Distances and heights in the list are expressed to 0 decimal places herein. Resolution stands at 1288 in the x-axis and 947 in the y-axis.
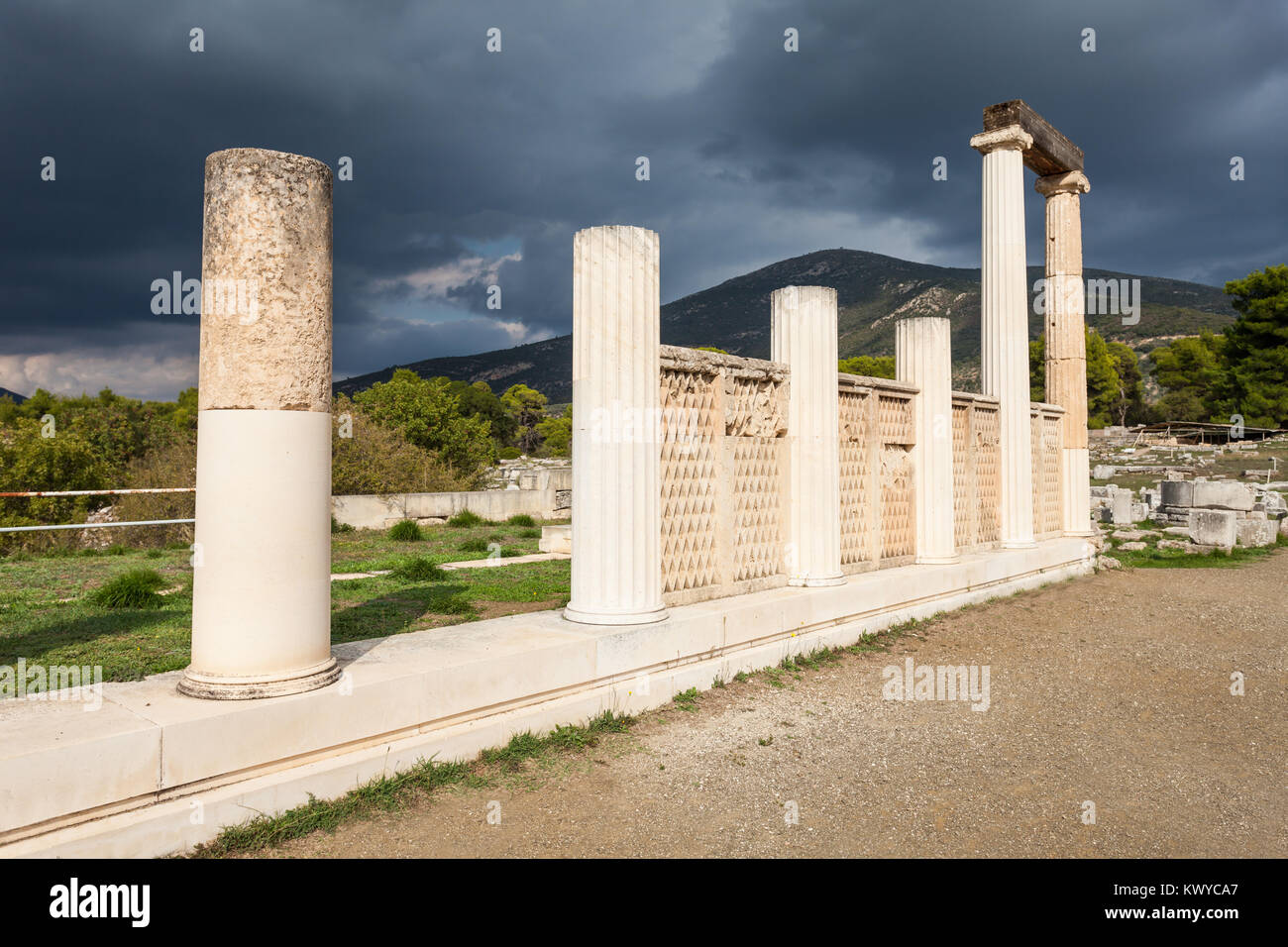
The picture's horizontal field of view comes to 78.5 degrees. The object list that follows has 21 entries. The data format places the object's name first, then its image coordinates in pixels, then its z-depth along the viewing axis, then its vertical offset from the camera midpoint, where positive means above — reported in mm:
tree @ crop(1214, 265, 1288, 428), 43688 +7790
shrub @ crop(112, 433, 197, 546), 15203 -151
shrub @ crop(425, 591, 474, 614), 7250 -1063
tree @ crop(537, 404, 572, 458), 64688 +4790
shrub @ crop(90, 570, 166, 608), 7375 -938
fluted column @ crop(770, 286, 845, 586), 7414 +523
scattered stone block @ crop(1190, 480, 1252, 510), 17844 -251
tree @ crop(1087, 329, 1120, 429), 59188 +8028
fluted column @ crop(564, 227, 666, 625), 5547 +393
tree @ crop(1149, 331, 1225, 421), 56469 +8474
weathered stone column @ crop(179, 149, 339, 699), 3883 +242
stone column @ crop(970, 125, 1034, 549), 12008 +3173
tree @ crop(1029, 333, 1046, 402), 57059 +8695
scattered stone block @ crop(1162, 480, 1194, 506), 19234 -188
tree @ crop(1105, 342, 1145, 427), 63531 +8542
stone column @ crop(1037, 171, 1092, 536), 14031 +3210
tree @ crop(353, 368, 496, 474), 26484 +2494
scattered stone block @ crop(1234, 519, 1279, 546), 16344 -997
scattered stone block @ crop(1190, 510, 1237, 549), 15273 -835
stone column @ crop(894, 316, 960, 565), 9531 +776
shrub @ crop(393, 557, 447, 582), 9508 -981
